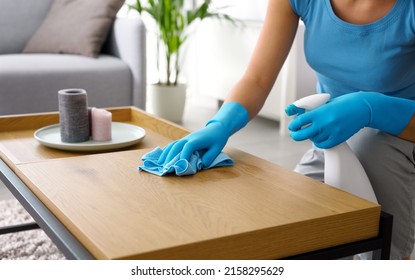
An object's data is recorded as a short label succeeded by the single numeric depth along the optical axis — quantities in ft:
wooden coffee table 4.86
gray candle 6.99
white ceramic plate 6.87
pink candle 7.12
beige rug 7.84
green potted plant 13.97
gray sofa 11.19
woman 5.97
